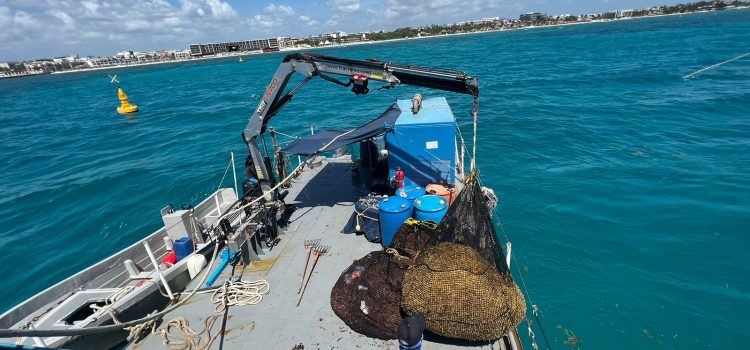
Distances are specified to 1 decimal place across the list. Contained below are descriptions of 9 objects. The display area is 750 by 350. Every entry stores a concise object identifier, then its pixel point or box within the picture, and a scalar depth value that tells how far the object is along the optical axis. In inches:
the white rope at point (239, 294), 308.7
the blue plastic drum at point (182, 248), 384.2
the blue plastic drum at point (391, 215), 344.8
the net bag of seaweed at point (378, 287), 263.1
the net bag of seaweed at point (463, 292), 235.1
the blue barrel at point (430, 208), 344.2
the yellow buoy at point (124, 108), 1887.3
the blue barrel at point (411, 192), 384.9
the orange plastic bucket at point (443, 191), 399.2
